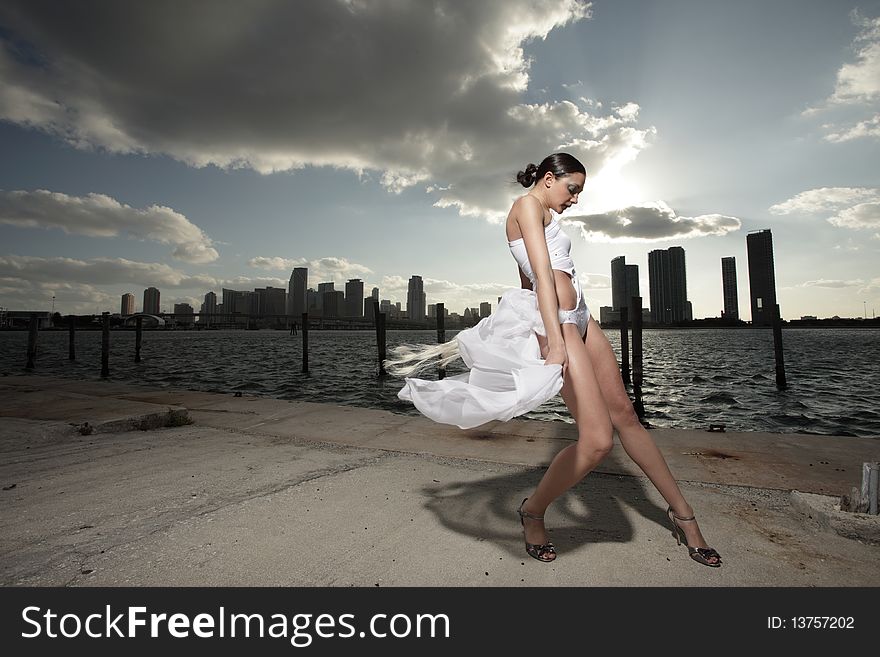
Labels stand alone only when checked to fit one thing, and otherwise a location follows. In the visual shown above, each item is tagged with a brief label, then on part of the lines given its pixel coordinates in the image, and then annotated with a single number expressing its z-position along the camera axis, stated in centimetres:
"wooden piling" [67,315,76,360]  3278
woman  212
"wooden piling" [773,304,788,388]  1869
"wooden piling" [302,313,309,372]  2536
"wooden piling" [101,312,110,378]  2219
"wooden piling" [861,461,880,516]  268
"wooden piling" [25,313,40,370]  2660
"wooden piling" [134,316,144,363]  3173
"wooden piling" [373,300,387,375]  2353
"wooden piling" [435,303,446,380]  2380
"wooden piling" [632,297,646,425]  1454
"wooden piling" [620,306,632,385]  2244
